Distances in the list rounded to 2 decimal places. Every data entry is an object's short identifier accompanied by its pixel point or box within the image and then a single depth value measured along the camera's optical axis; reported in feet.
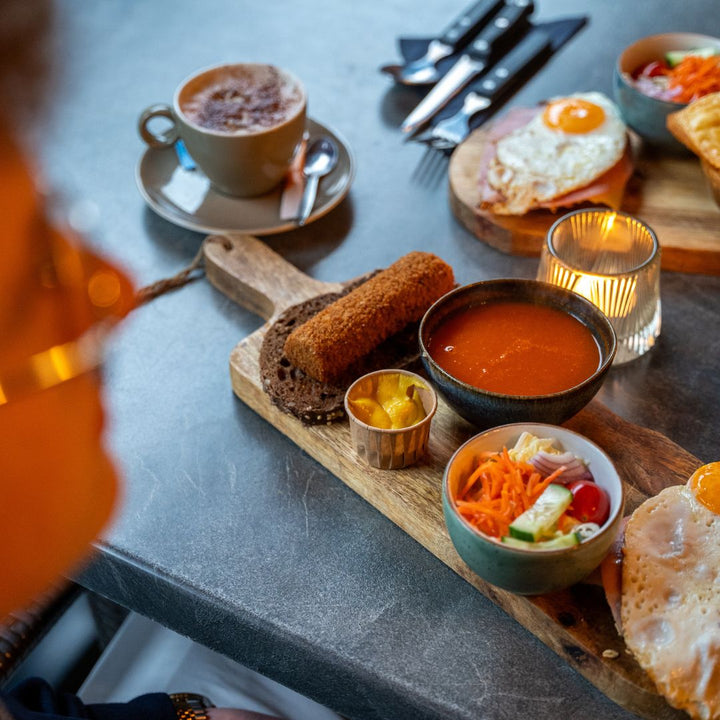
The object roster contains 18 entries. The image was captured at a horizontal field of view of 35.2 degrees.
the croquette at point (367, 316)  2.05
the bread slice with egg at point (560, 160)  2.43
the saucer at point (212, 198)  2.52
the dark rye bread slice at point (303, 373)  2.05
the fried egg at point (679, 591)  1.61
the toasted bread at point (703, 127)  2.36
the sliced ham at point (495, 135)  2.49
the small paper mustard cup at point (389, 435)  1.90
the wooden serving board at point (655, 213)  2.39
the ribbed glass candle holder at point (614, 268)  2.08
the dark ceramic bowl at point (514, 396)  1.85
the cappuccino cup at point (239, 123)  2.43
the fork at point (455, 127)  2.73
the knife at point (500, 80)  2.75
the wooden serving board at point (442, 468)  1.71
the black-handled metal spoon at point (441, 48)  2.92
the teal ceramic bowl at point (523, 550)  1.65
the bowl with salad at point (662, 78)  2.53
